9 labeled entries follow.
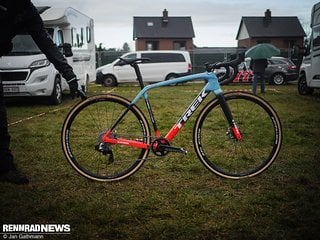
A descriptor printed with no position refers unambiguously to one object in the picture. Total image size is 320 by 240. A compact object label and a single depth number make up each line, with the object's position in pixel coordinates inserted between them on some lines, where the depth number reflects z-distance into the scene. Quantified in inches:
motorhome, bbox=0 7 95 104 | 408.8
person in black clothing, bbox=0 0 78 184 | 146.5
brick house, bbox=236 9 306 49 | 2086.6
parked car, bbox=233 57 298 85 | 882.1
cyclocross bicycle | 154.4
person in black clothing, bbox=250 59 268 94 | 573.3
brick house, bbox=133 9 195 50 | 2076.6
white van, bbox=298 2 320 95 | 495.8
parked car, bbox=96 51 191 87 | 866.1
